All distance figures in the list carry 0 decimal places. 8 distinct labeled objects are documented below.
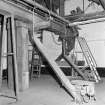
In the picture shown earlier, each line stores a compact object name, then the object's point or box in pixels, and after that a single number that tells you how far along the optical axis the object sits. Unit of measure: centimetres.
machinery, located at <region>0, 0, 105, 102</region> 420
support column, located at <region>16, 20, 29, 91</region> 516
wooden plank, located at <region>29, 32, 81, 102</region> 388
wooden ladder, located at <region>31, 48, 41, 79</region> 773
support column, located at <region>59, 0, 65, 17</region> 664
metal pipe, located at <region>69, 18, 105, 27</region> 533
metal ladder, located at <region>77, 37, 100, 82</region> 612
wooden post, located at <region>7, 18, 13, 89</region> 511
